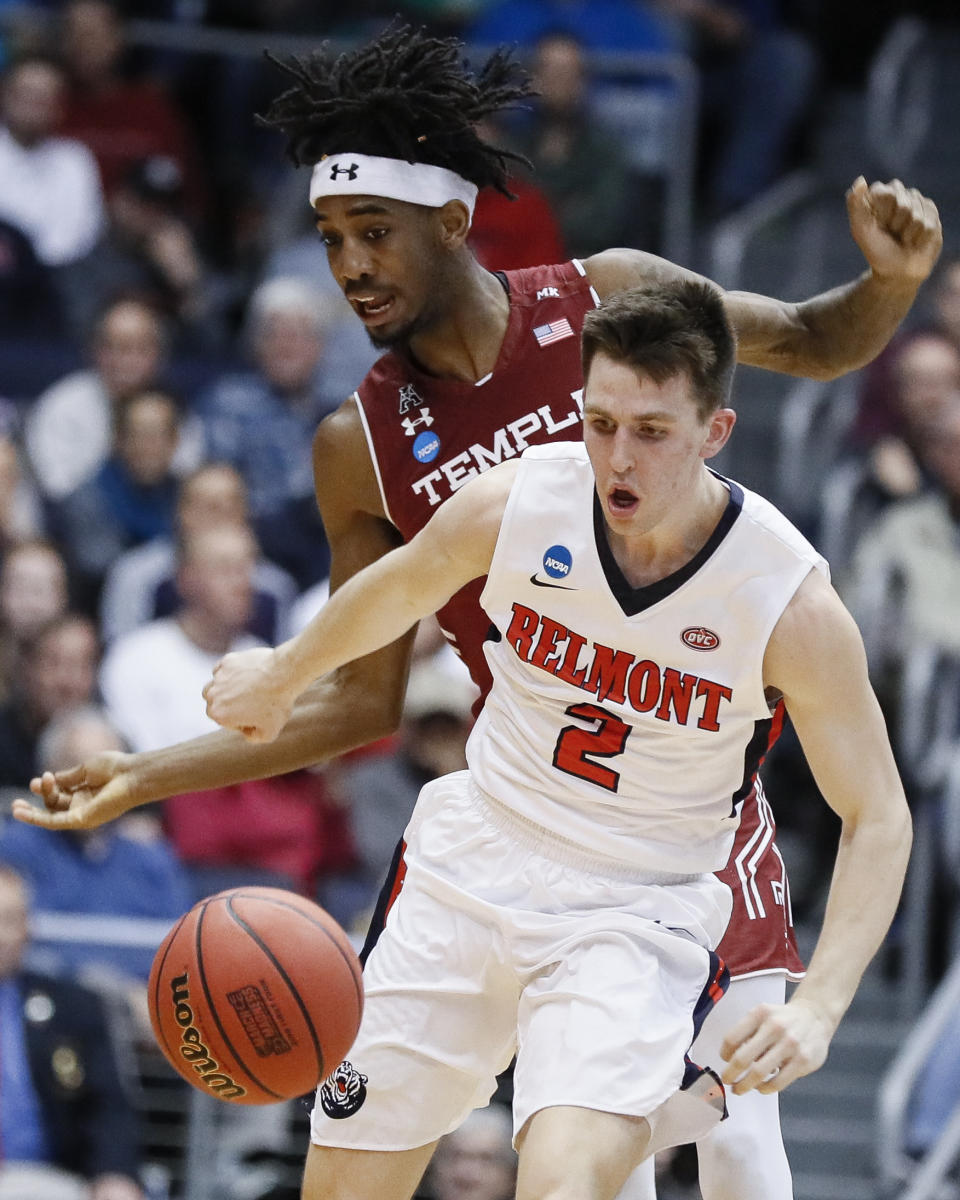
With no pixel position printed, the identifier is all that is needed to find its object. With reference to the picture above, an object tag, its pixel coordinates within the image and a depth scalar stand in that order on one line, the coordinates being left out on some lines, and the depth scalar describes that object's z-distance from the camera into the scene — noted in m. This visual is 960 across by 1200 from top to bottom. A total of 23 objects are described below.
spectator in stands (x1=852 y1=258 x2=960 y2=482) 18.36
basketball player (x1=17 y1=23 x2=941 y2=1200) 8.98
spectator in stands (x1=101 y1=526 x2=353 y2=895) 15.27
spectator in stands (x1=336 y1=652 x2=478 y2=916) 15.22
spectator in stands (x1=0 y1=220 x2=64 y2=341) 20.16
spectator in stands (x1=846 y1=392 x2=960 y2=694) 16.14
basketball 8.07
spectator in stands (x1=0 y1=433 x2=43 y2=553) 17.52
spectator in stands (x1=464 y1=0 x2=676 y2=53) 22.05
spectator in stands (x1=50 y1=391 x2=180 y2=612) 18.19
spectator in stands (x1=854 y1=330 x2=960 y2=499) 17.37
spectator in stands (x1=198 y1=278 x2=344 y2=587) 18.87
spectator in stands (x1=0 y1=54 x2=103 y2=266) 20.58
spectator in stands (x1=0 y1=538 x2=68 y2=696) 16.59
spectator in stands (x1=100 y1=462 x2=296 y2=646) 16.97
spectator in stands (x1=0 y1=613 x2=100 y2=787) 15.83
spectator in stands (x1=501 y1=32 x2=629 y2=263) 19.84
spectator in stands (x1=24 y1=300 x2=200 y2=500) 18.70
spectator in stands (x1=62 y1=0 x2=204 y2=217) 21.34
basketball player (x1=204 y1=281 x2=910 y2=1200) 7.54
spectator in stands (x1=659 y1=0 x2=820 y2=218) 22.64
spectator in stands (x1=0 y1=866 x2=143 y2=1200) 13.72
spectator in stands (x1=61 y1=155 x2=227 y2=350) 20.39
